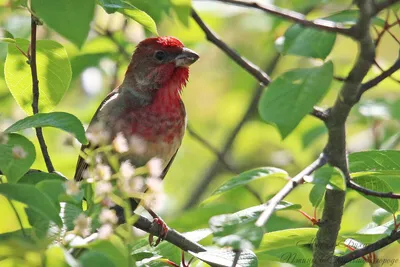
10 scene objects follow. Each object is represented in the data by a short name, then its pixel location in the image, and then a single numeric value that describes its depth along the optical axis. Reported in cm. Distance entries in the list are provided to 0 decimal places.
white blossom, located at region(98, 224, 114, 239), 461
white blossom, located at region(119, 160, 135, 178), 477
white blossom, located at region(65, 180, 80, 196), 473
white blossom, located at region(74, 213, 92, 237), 468
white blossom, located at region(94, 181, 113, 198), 475
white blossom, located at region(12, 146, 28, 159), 527
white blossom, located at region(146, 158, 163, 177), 500
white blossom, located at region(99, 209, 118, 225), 463
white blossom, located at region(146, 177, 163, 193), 495
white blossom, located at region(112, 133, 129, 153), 516
